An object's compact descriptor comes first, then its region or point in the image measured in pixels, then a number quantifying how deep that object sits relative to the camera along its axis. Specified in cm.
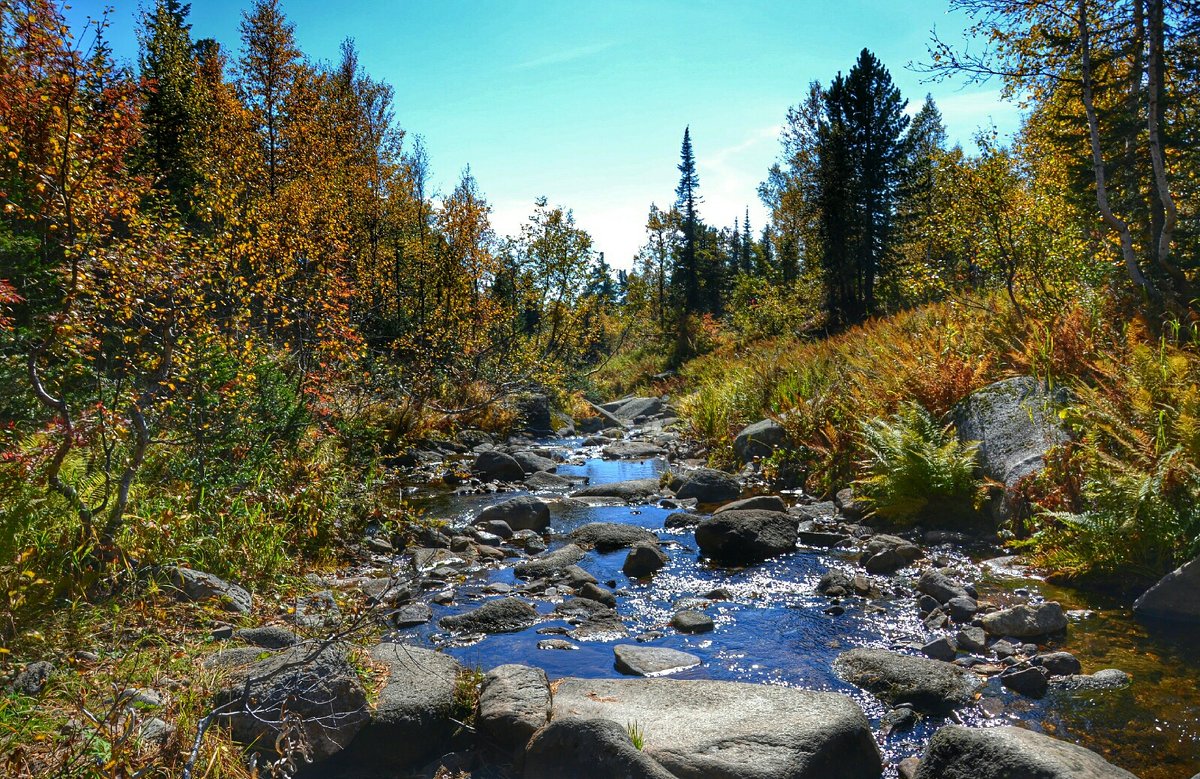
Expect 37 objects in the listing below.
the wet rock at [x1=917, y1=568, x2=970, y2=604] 639
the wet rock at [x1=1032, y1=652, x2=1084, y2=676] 499
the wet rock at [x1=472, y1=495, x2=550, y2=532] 981
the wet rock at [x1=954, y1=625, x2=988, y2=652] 548
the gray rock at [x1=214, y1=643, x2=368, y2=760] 361
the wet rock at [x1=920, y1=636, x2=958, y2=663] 539
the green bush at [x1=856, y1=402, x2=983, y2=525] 877
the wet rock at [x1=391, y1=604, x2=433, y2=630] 627
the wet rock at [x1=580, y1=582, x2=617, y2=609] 702
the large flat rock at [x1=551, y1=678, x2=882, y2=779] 386
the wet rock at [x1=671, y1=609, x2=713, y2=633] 630
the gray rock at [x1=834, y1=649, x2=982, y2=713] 474
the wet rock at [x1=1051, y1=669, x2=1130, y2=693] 475
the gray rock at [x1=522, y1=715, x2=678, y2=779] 359
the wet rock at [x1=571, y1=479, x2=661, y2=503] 1198
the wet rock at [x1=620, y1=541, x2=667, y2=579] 803
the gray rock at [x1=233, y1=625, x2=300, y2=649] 479
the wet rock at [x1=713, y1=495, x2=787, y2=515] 988
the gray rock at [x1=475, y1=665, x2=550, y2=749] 417
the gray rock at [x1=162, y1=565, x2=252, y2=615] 538
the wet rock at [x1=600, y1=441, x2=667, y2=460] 1658
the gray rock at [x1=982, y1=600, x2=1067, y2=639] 557
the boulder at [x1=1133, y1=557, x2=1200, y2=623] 558
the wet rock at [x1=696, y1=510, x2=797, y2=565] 836
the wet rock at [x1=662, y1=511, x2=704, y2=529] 1005
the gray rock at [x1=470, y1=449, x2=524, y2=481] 1320
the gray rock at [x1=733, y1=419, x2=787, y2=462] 1302
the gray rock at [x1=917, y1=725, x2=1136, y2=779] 343
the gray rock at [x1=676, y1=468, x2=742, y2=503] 1151
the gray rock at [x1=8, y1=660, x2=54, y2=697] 369
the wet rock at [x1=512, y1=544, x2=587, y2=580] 792
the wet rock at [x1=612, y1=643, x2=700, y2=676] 541
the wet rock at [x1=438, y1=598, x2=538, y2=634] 625
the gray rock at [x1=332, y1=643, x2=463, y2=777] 404
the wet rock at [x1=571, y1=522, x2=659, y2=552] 909
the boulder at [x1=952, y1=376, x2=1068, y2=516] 803
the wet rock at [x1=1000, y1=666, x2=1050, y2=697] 477
